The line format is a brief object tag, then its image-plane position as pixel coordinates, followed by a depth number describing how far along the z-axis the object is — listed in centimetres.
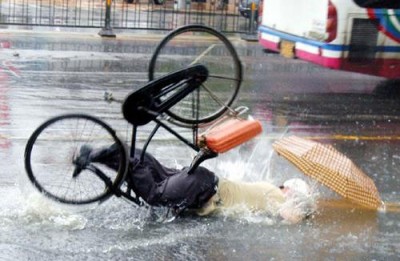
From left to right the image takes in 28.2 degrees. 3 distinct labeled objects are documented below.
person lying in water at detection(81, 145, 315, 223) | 570
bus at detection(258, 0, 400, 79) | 1098
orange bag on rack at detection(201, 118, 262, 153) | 572
